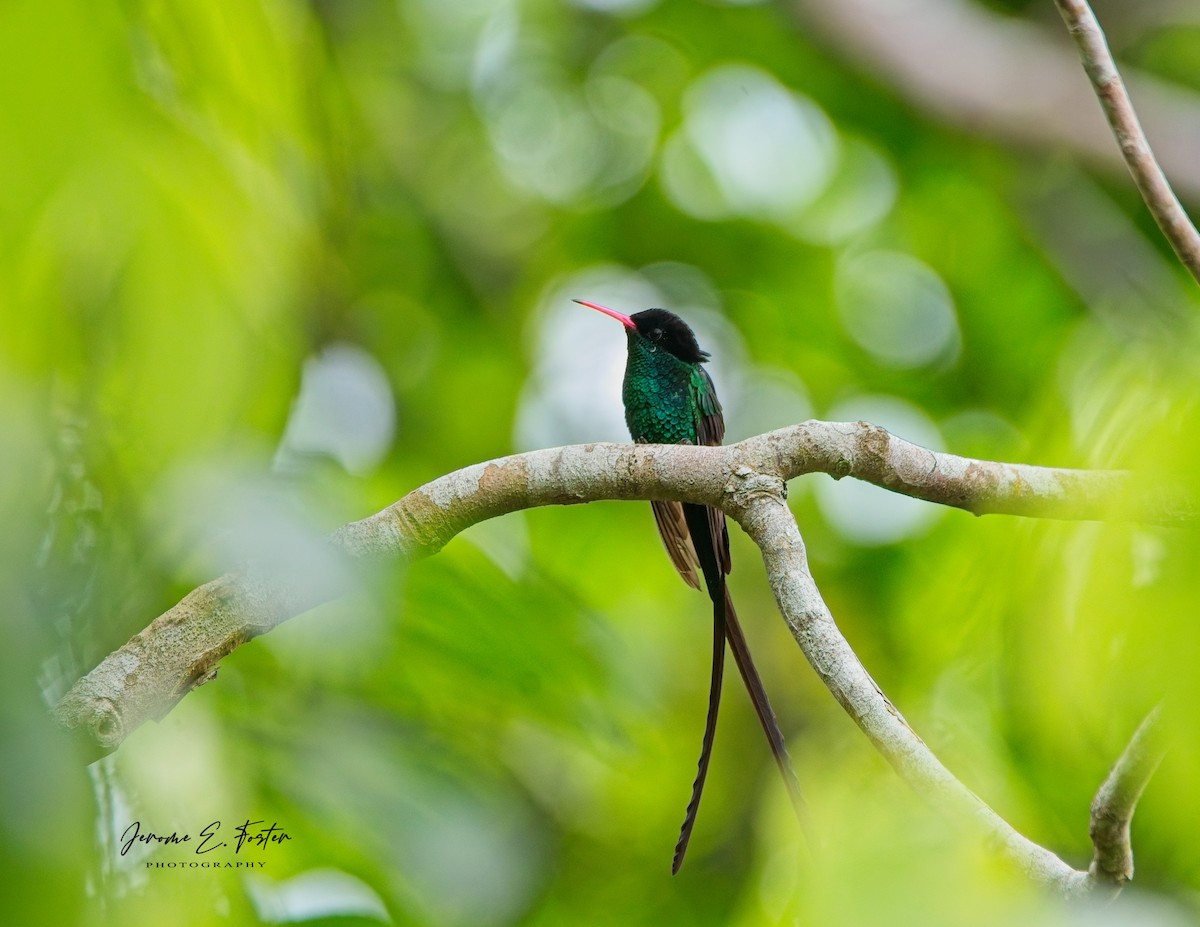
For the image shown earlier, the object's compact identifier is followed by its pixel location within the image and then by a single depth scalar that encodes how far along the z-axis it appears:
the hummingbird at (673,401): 7.52
